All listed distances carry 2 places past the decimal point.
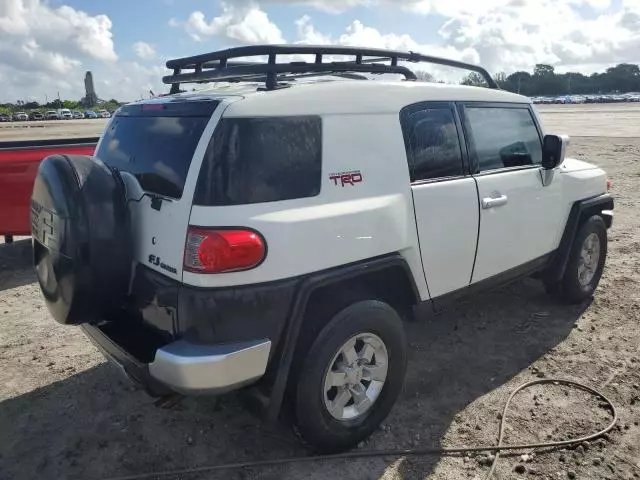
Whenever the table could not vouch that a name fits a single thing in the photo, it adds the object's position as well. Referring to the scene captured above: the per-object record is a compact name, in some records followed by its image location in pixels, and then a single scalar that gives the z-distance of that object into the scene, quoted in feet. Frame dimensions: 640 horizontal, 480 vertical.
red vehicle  20.15
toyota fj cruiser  7.92
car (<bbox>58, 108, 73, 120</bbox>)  240.12
